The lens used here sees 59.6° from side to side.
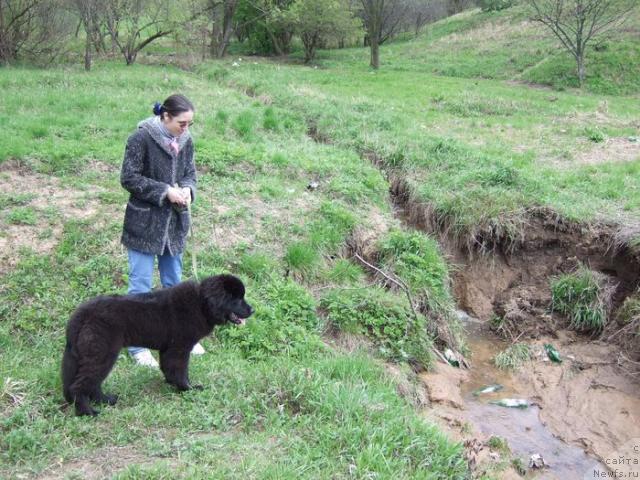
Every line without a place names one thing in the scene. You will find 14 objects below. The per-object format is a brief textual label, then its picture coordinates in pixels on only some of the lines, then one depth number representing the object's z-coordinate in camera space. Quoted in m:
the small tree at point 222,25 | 30.53
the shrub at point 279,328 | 5.63
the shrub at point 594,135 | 12.88
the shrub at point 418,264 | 7.71
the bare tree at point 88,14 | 19.91
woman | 4.74
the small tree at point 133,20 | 22.80
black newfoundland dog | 4.06
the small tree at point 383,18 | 28.06
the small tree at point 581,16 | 22.47
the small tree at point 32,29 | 19.95
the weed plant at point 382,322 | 6.54
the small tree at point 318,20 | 30.22
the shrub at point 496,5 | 34.91
